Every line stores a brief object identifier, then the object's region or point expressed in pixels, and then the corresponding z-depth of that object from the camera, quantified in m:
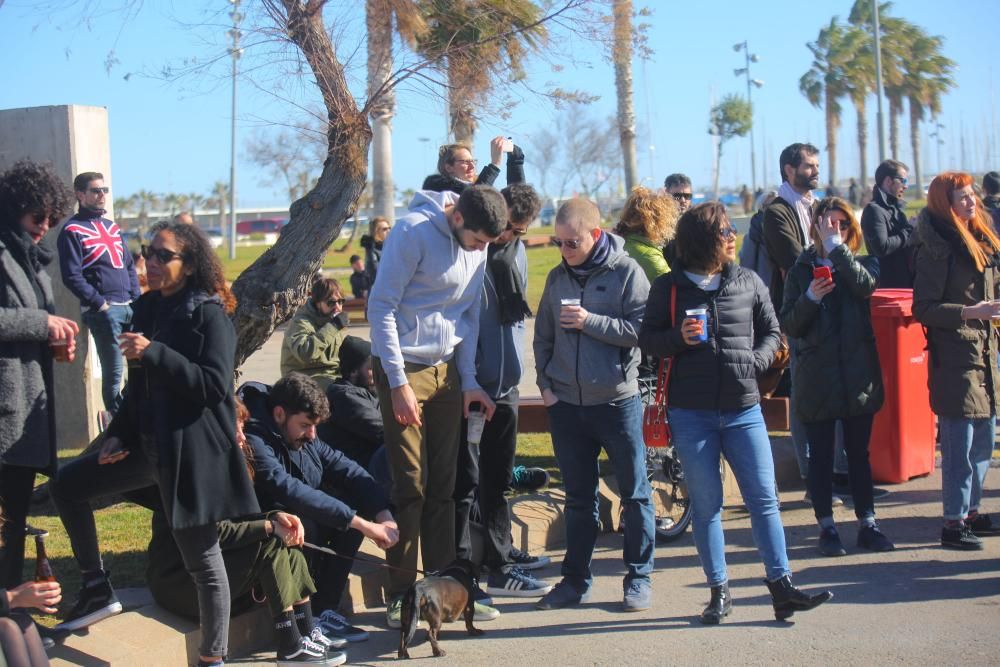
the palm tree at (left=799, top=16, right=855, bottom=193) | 49.12
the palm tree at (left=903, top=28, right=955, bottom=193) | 51.59
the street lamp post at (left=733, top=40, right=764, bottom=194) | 51.59
